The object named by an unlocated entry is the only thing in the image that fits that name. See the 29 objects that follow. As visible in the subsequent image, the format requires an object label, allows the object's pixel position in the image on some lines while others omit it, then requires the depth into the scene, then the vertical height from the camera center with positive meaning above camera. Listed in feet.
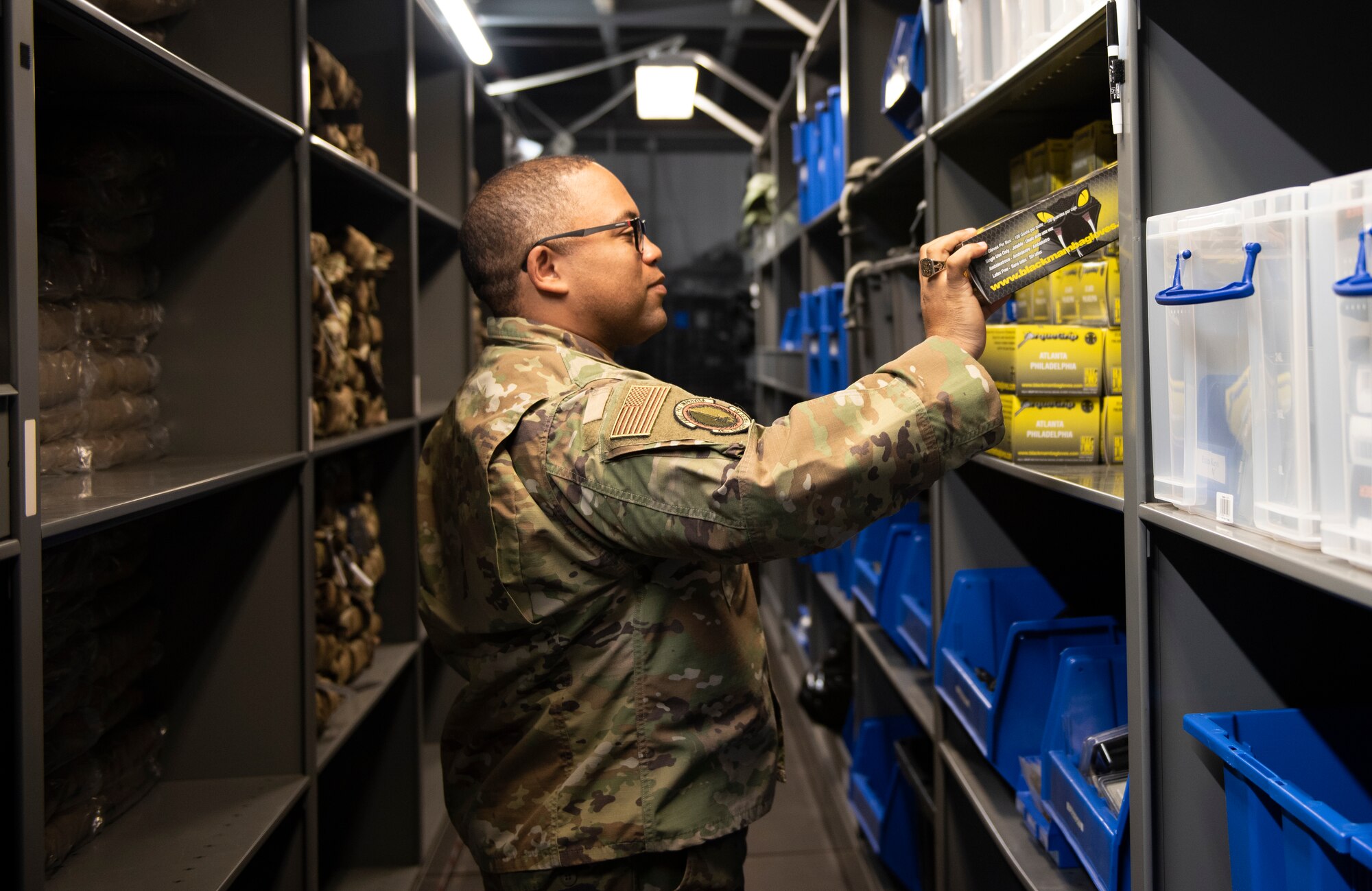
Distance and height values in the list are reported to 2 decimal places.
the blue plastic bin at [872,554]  9.46 -1.02
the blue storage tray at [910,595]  7.65 -1.18
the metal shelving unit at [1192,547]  3.62 -0.33
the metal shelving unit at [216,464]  3.50 -0.03
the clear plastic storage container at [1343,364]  2.59 +0.21
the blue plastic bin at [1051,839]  5.25 -2.06
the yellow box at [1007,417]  5.52 +0.17
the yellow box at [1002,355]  5.52 +0.53
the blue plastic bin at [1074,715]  4.98 -1.35
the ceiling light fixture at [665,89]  14.16 +5.28
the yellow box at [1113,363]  5.33 +0.45
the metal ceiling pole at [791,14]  13.48 +5.93
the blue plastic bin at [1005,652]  5.58 -1.24
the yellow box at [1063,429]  5.41 +0.10
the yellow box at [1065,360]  5.35 +0.46
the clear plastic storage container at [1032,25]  5.09 +2.18
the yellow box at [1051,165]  6.01 +1.69
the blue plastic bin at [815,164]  12.00 +3.47
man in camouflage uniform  3.93 -0.32
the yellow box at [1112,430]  5.39 +0.09
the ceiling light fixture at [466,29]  9.68 +4.36
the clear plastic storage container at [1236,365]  2.89 +0.26
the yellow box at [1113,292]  5.34 +0.82
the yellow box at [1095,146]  5.35 +1.62
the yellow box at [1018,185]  6.42 +1.70
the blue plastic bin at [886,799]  8.44 -3.17
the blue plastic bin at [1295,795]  2.77 -1.12
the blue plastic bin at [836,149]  10.85 +3.32
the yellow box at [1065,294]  5.46 +0.84
